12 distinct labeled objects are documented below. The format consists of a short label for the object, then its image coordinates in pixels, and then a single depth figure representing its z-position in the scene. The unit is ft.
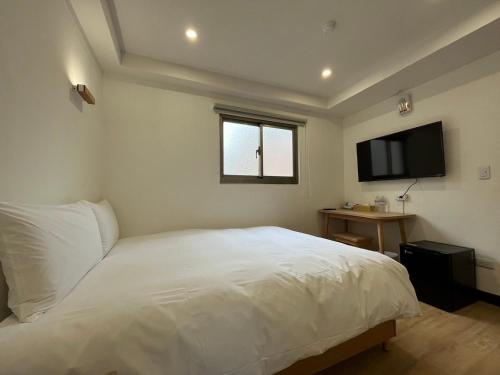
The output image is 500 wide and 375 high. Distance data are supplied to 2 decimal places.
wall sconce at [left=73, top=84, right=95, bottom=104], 4.78
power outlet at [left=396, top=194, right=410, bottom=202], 8.39
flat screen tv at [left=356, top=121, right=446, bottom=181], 7.22
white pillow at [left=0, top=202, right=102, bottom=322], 2.30
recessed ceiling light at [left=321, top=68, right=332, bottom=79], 8.02
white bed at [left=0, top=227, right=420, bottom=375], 2.02
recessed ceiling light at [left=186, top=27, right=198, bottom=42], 6.05
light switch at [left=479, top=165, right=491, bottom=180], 6.26
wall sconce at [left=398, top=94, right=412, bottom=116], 8.27
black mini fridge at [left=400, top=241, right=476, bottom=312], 5.88
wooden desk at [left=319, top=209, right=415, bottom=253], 7.64
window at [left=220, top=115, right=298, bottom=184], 9.01
